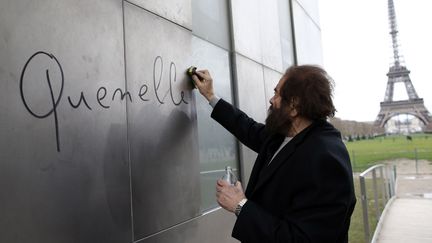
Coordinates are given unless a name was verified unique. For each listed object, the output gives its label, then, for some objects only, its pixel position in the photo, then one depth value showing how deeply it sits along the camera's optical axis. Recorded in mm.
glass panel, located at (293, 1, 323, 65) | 6516
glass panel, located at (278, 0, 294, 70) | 5616
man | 1675
